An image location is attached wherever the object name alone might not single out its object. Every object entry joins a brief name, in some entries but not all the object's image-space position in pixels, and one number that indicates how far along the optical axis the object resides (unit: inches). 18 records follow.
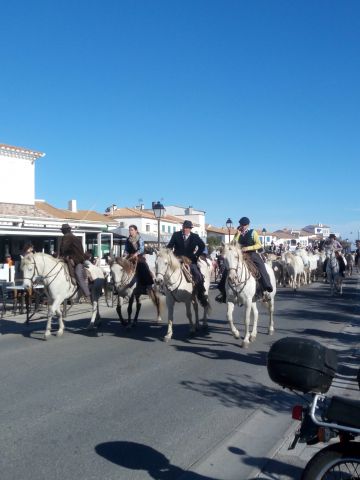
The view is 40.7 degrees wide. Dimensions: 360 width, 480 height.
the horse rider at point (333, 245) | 904.5
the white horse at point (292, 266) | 953.0
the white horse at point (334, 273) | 846.1
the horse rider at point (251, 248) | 406.3
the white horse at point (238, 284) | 375.2
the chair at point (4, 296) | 586.0
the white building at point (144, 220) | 2674.7
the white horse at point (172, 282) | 395.9
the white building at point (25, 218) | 768.3
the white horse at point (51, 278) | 430.9
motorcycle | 130.0
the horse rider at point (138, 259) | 482.6
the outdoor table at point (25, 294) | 542.0
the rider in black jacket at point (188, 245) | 440.1
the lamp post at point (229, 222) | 1246.3
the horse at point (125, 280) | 468.8
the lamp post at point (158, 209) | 882.8
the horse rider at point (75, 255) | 447.8
